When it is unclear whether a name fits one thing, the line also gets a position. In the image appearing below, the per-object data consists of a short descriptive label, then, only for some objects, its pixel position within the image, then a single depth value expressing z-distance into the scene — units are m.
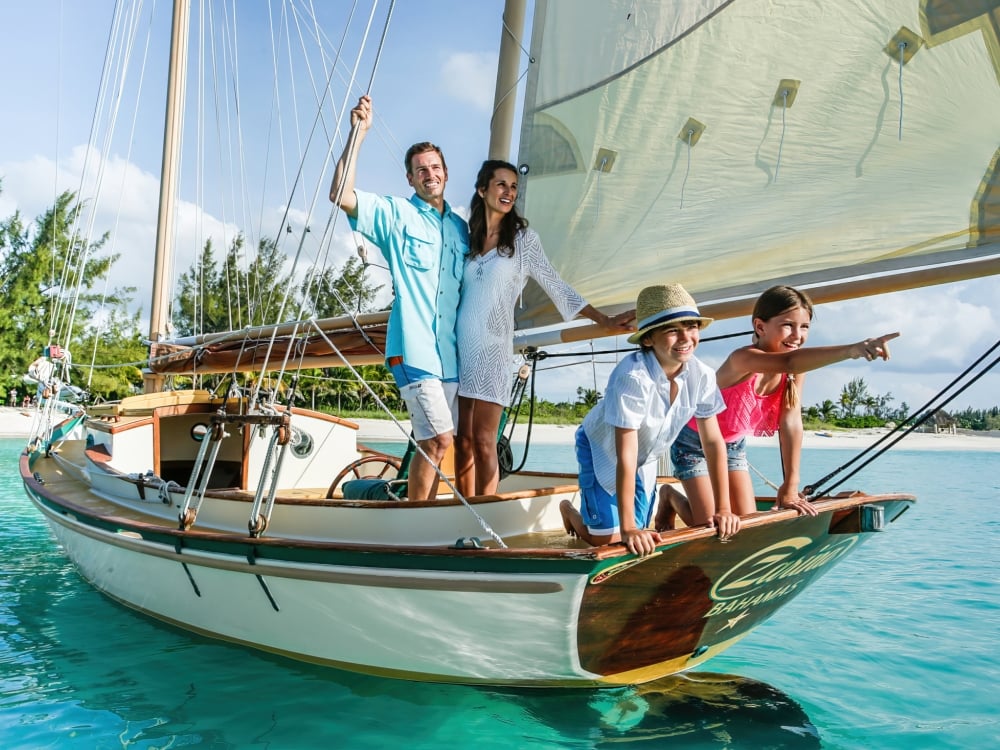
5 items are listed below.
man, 3.61
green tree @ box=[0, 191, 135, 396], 28.03
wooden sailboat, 3.04
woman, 3.71
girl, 3.05
